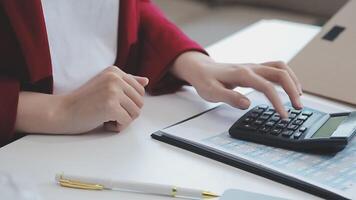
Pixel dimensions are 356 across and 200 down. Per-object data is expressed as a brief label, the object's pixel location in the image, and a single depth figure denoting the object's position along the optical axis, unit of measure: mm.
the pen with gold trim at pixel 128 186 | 707
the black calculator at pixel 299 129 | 775
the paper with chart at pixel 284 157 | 727
